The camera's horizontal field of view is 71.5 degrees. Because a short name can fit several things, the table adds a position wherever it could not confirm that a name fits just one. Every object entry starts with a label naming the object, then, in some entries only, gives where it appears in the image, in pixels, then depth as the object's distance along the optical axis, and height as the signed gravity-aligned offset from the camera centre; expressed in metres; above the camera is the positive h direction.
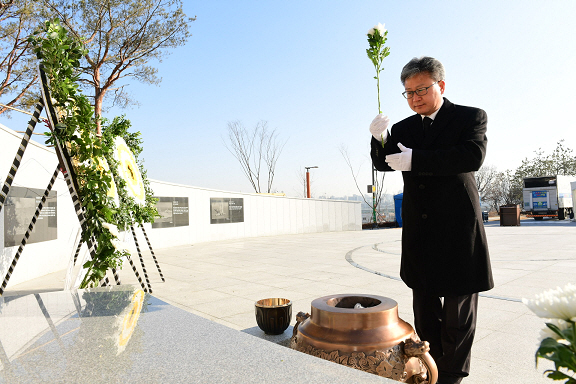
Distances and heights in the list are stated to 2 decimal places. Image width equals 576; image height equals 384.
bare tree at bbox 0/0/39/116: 12.40 +5.64
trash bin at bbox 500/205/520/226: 20.44 -0.45
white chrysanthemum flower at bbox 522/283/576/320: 0.66 -0.17
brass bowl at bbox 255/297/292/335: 2.89 -0.77
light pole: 24.08 +1.81
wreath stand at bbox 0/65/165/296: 3.14 +0.49
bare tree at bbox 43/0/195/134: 13.93 +6.75
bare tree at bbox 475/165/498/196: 43.67 +3.18
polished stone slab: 1.46 -0.59
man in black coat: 1.99 -0.04
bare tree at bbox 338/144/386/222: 29.14 +1.01
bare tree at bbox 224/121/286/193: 28.21 +2.59
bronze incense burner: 1.63 -0.56
